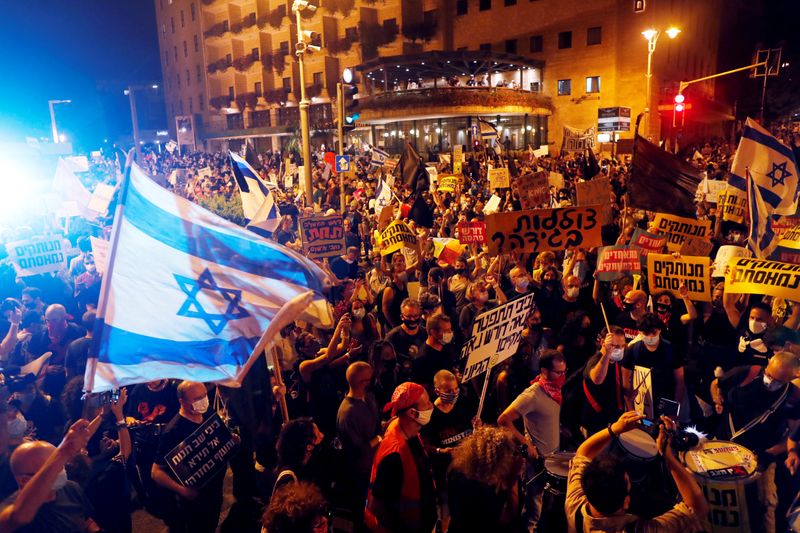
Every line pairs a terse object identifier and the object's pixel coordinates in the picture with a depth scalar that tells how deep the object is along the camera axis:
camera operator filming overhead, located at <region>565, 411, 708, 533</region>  3.08
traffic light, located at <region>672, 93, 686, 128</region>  21.83
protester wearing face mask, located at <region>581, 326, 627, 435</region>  5.23
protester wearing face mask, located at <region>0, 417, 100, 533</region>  3.42
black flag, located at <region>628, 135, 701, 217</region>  8.98
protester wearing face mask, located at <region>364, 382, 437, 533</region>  3.81
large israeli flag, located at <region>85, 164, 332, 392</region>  3.75
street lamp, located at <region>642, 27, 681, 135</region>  21.37
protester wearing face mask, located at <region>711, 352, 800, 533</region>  4.90
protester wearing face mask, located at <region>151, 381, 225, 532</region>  4.31
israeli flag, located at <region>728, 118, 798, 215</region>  8.66
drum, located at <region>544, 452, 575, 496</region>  4.26
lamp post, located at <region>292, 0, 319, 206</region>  16.03
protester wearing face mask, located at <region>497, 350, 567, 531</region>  4.91
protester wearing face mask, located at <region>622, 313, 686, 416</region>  5.69
